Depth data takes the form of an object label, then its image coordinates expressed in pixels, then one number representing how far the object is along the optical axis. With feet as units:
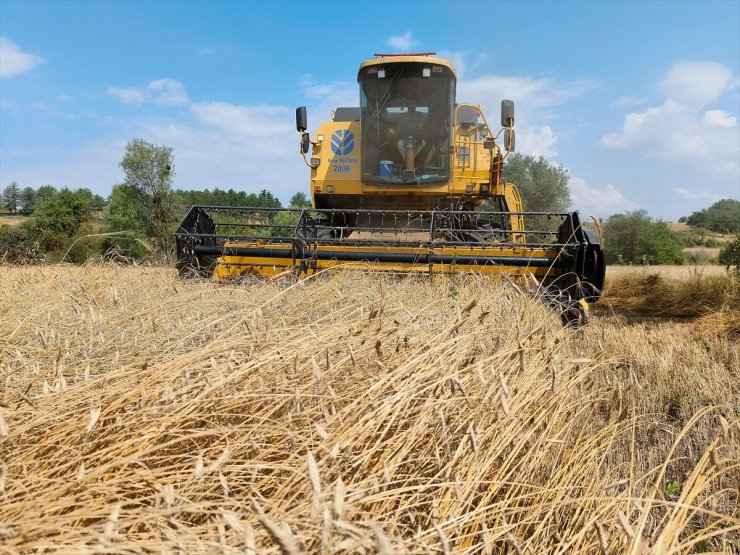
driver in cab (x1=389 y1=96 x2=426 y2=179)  20.74
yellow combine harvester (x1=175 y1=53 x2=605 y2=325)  19.34
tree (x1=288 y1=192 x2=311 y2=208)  147.54
